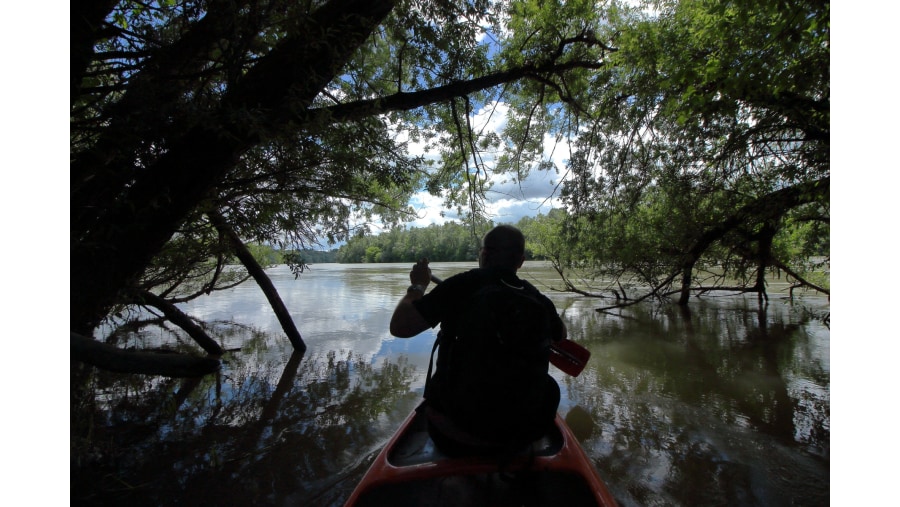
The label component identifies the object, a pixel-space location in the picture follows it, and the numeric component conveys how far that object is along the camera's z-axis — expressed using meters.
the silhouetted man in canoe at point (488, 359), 1.70
